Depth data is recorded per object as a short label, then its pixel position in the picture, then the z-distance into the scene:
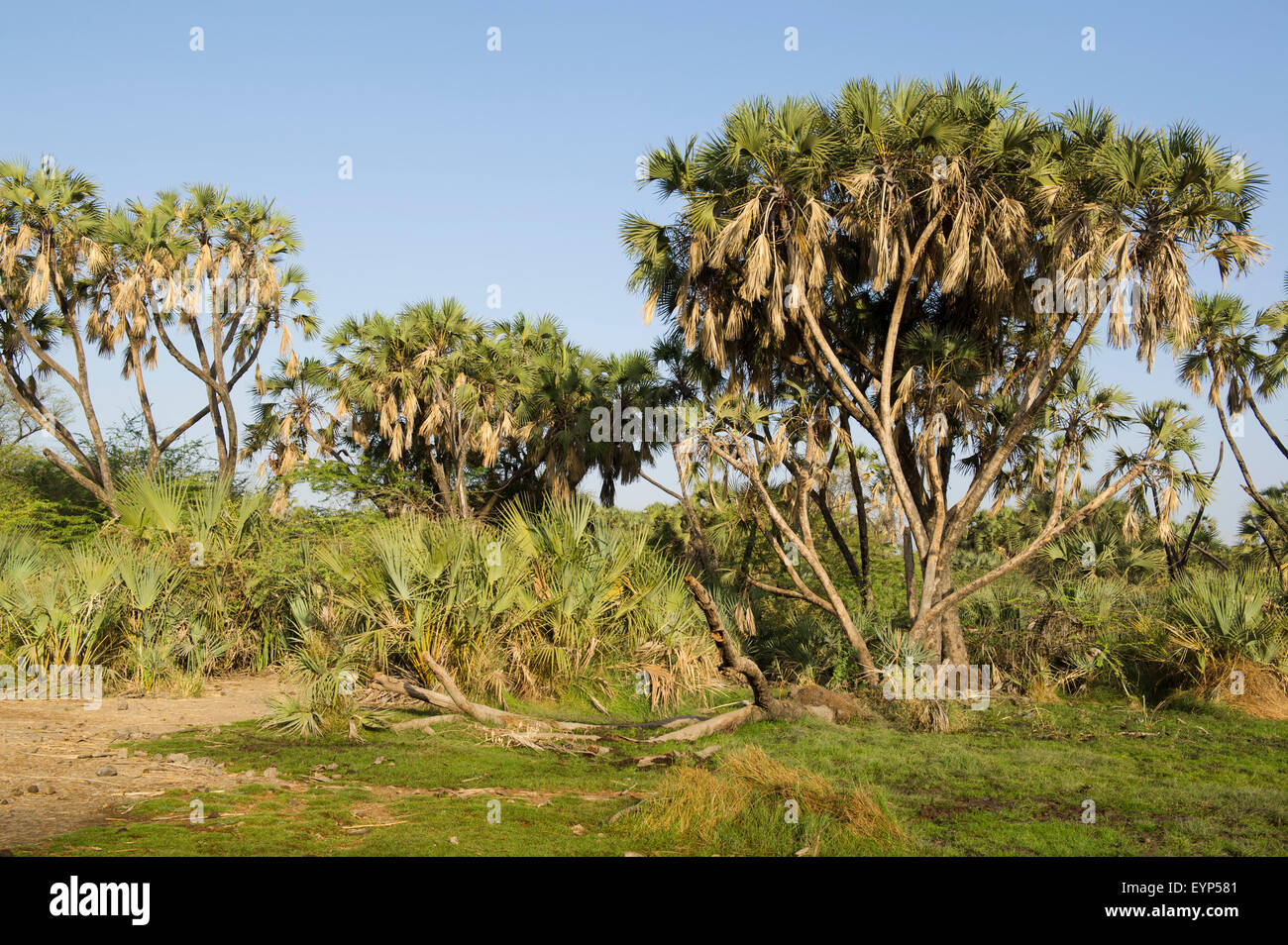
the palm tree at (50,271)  25.53
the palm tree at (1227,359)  22.84
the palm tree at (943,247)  14.49
